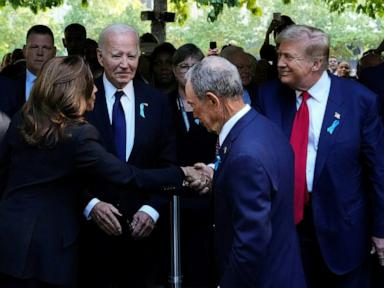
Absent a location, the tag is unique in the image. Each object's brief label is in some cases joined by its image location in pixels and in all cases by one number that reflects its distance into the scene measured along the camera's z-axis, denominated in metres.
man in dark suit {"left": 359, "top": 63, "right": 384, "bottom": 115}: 5.55
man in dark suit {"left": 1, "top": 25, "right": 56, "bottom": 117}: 6.05
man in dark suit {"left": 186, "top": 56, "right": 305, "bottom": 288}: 3.55
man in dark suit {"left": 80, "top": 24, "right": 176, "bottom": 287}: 5.10
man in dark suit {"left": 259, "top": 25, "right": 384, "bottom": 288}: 4.69
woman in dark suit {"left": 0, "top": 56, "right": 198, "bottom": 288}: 4.21
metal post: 5.07
